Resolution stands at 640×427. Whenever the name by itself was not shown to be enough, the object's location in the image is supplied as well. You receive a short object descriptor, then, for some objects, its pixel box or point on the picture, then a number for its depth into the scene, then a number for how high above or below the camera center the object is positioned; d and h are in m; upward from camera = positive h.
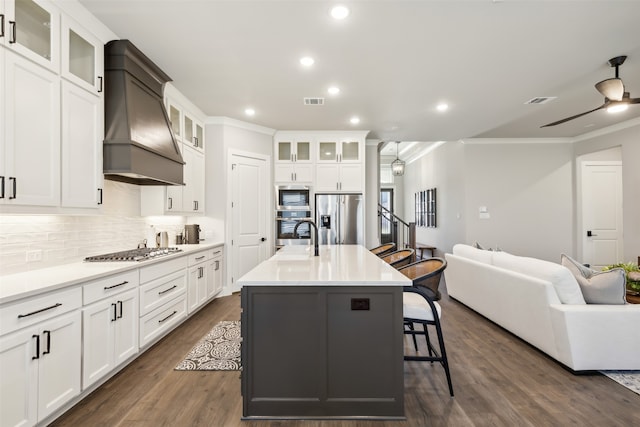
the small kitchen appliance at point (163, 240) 3.83 -0.28
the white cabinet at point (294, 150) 5.44 +1.21
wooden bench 7.45 -0.80
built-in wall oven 5.29 +0.09
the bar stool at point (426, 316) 2.07 -0.69
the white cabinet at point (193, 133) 4.07 +1.21
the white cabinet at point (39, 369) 1.49 -0.82
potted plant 3.01 -0.66
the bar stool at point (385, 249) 3.68 -0.40
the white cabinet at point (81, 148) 2.15 +0.53
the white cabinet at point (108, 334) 2.01 -0.85
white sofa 2.33 -0.84
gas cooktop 2.56 -0.34
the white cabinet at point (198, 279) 3.59 -0.77
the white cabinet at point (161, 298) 2.64 -0.78
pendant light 7.78 +1.28
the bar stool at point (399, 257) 3.04 -0.43
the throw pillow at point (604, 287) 2.41 -0.57
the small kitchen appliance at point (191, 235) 4.38 -0.25
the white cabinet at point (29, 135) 1.73 +0.51
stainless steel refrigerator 5.34 -0.03
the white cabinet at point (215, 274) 4.17 -0.80
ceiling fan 3.01 +1.27
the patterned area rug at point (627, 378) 2.20 -1.23
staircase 6.68 -0.45
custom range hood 2.54 +0.91
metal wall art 8.01 +0.26
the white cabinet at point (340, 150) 5.43 +1.21
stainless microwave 5.34 +0.36
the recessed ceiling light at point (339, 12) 2.23 +1.54
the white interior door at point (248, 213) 4.83 +0.07
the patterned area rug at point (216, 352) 2.57 -1.26
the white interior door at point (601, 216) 6.16 +0.00
